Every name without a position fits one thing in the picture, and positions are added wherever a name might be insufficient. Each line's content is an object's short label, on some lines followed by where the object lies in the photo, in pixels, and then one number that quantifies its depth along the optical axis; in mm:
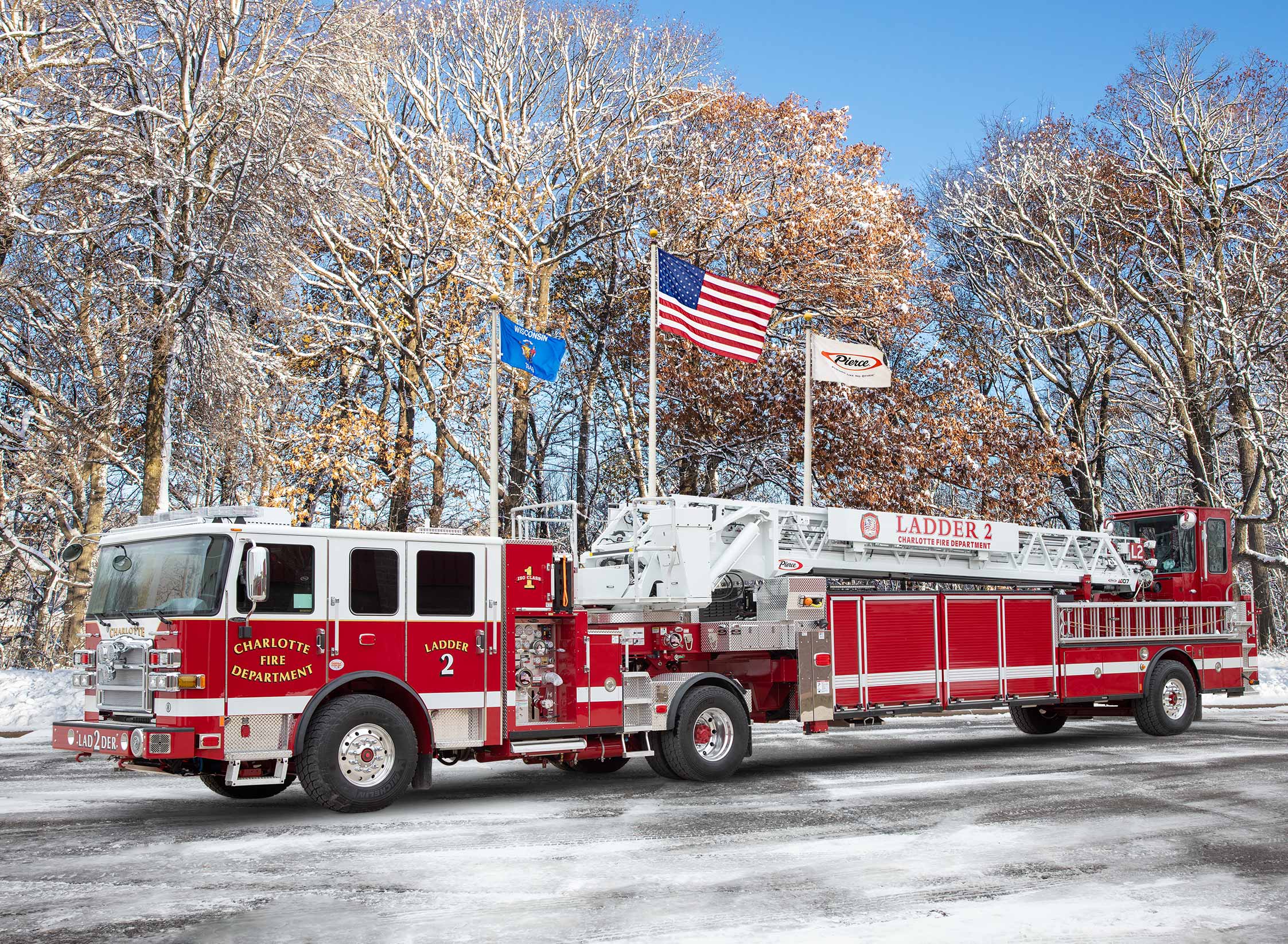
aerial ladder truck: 10070
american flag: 19156
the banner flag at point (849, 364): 20391
